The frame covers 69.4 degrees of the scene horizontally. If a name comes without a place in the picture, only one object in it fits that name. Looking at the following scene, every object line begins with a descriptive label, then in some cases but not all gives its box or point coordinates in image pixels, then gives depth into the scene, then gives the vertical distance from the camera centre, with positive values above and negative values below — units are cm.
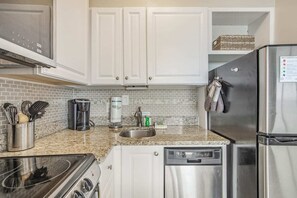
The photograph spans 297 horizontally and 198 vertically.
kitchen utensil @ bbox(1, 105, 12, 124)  126 -10
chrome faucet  229 -22
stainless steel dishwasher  164 -57
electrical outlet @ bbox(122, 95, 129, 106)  237 -3
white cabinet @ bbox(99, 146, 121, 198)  126 -53
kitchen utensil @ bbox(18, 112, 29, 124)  129 -13
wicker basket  201 +52
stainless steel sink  214 -36
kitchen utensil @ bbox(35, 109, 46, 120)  141 -11
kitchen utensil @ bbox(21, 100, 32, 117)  140 -7
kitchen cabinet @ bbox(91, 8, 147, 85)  202 +48
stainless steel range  70 -31
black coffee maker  207 -17
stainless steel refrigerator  119 -13
